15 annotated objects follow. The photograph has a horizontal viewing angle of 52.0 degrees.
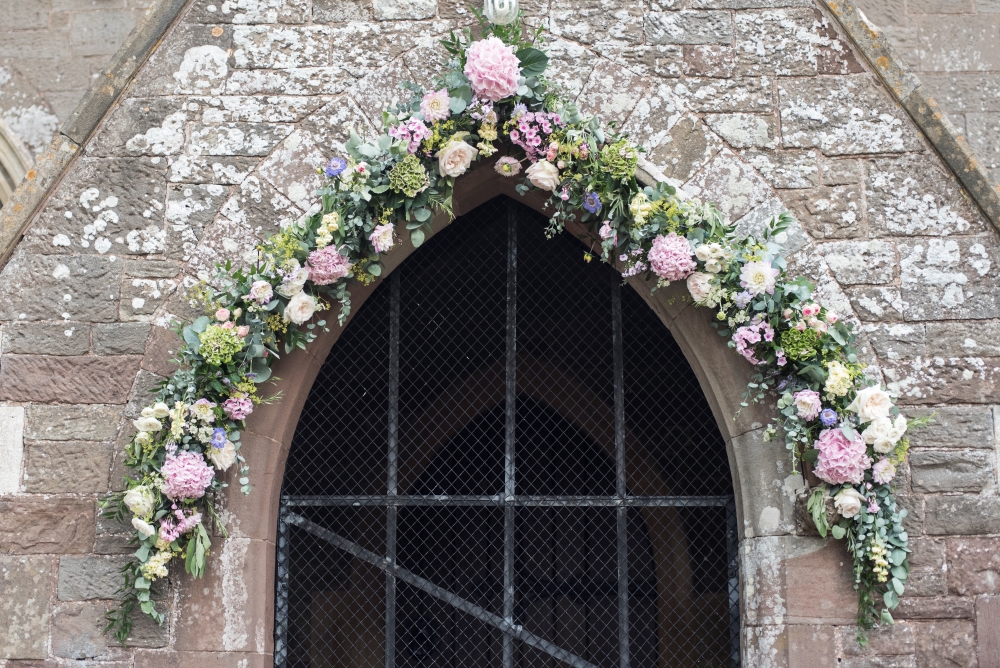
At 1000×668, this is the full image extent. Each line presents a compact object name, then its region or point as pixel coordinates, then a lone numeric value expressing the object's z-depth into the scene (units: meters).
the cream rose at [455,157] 3.66
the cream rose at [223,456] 3.62
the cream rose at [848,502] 3.46
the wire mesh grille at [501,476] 4.00
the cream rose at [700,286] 3.60
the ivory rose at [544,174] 3.68
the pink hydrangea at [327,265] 3.66
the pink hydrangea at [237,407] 3.64
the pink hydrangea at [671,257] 3.58
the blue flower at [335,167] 3.68
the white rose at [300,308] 3.66
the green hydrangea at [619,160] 3.63
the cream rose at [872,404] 3.47
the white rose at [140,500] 3.55
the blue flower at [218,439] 3.60
